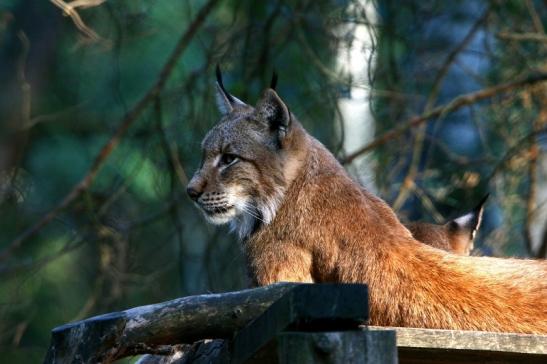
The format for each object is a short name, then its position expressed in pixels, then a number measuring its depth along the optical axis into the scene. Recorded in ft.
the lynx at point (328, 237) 29.60
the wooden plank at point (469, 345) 25.94
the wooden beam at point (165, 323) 25.21
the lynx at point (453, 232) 43.83
